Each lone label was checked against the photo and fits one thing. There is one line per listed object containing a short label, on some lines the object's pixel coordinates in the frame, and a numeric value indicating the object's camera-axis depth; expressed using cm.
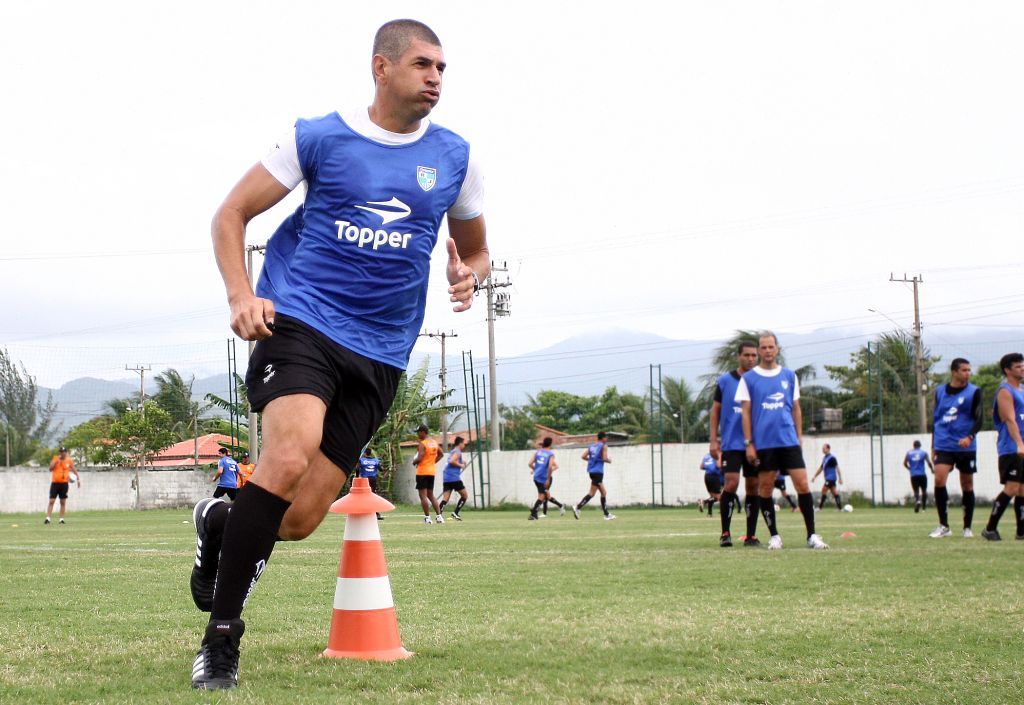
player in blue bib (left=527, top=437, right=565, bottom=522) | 2603
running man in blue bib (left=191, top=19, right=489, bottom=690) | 383
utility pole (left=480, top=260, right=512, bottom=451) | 4500
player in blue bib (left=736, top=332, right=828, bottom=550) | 1199
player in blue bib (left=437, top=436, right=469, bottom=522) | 2525
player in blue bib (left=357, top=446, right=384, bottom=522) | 2483
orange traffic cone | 431
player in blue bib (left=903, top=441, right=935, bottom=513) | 2712
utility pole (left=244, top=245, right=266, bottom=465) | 3666
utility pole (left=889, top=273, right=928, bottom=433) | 4239
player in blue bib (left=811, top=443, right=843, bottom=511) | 3075
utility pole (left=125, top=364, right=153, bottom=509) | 4281
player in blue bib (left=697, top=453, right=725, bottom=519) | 2672
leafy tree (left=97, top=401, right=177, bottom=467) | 5106
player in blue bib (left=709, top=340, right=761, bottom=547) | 1252
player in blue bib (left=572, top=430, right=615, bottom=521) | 2502
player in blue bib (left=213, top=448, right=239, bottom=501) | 2750
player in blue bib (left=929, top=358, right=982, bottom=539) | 1329
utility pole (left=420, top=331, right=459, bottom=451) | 4141
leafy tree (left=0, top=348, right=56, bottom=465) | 7212
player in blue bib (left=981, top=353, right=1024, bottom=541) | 1270
